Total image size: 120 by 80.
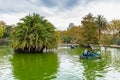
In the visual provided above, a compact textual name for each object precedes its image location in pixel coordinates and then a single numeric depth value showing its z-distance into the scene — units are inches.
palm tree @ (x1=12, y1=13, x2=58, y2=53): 699.5
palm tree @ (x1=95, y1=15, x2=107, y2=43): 1424.3
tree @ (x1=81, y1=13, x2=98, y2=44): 1128.7
